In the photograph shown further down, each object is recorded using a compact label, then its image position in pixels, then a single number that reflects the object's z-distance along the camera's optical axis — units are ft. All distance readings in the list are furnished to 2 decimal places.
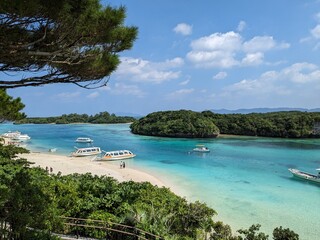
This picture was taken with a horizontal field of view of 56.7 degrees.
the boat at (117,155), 125.37
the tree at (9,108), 52.58
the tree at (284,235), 32.09
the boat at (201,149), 152.35
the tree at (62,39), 17.02
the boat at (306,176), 84.43
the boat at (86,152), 133.90
